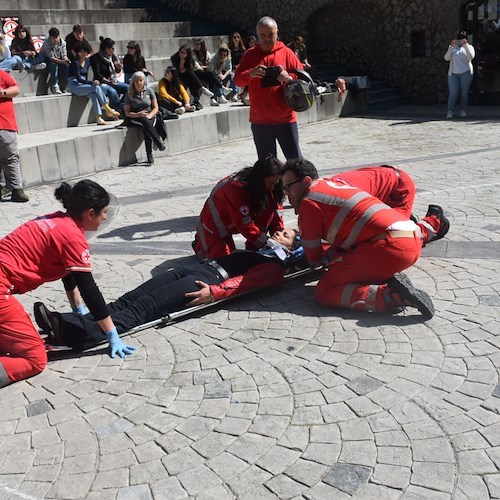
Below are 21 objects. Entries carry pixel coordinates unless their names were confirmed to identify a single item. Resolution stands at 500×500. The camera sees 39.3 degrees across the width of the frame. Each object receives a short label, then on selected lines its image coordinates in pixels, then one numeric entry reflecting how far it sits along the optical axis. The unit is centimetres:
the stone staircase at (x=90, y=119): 1055
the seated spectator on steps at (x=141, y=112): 1149
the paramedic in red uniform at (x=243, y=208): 557
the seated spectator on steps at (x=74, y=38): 1338
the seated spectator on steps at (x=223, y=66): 1559
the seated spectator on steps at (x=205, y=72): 1503
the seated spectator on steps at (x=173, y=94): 1303
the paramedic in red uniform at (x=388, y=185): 571
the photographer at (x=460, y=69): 1490
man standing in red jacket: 713
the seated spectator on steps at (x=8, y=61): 1273
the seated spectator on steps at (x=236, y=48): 1694
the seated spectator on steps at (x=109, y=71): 1309
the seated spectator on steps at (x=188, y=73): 1409
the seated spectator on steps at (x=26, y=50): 1358
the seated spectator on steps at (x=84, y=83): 1273
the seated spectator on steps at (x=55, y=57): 1345
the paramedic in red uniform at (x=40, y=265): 422
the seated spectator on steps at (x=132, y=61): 1375
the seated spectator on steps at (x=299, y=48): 1588
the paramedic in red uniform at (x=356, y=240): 483
